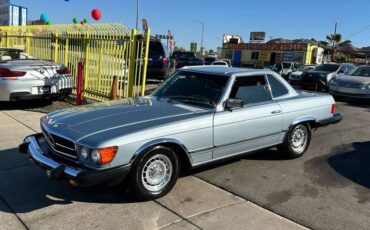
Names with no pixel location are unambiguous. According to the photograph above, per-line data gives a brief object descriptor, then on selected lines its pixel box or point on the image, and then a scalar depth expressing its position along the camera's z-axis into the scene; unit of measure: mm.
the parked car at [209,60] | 36438
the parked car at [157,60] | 14578
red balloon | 22922
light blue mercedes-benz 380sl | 3973
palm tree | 69188
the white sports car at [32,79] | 8500
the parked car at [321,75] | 17336
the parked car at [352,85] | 13391
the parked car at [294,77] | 19078
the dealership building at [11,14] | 27114
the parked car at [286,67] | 28291
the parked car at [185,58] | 24984
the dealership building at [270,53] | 55688
